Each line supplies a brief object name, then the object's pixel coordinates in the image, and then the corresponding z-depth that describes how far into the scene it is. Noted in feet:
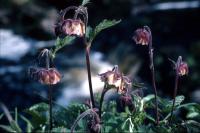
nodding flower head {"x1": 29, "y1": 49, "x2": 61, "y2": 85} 1.76
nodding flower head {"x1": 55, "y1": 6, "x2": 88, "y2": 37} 1.68
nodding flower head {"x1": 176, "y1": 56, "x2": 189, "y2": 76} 1.82
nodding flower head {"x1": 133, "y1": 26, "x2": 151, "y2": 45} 1.83
